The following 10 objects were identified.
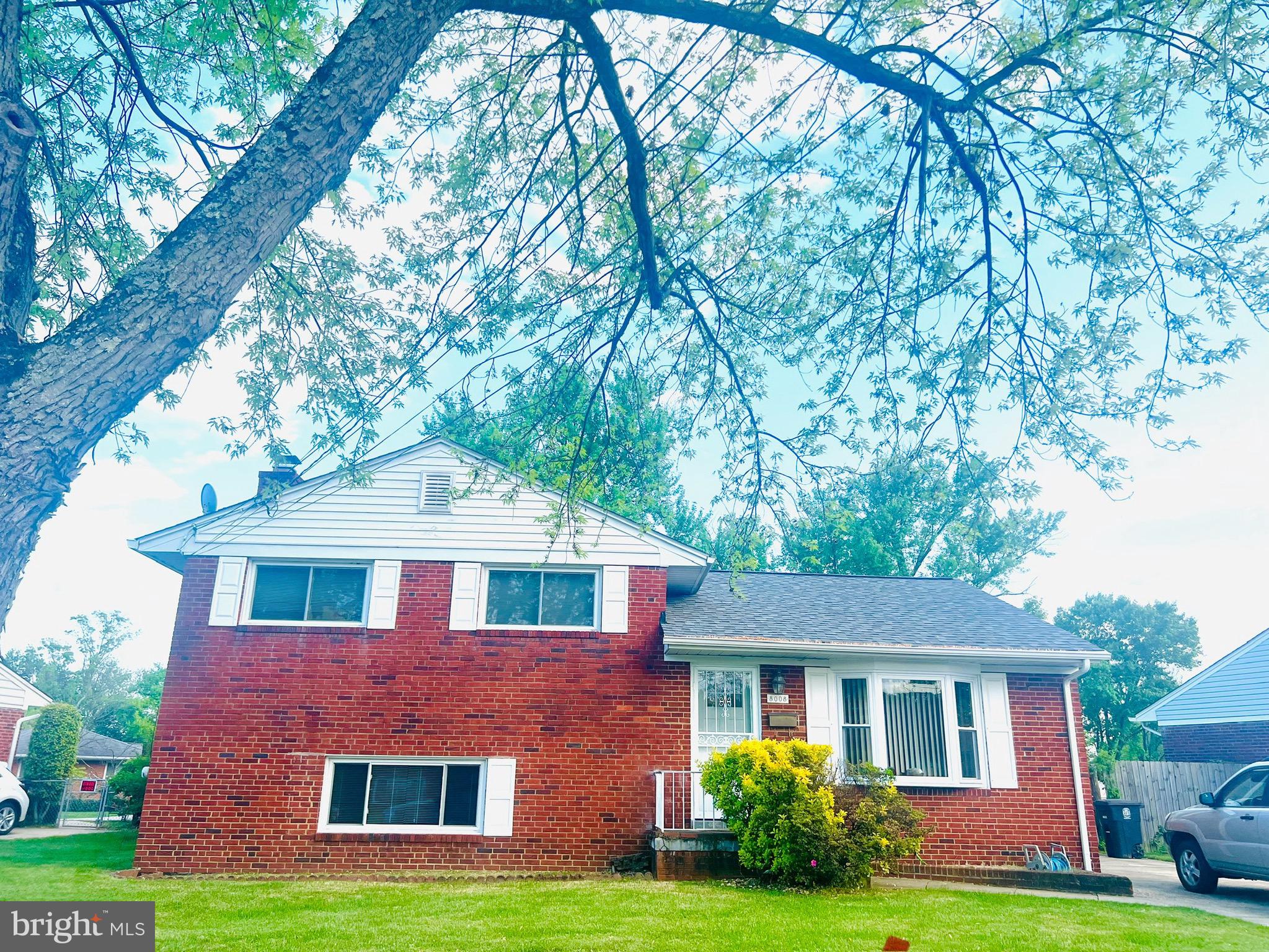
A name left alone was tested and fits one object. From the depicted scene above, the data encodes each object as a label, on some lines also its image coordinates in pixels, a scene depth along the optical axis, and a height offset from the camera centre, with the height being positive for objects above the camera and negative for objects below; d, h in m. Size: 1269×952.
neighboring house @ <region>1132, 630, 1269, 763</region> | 18.23 +1.31
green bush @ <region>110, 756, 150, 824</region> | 16.75 -0.72
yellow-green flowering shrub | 9.36 -0.57
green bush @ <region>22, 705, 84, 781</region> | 23.12 +0.04
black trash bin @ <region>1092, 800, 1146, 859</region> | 14.44 -0.90
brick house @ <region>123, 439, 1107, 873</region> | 11.52 +0.85
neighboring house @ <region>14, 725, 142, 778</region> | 33.38 -0.16
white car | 17.86 -1.14
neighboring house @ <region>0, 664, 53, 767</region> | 22.42 +1.11
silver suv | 10.16 -0.73
